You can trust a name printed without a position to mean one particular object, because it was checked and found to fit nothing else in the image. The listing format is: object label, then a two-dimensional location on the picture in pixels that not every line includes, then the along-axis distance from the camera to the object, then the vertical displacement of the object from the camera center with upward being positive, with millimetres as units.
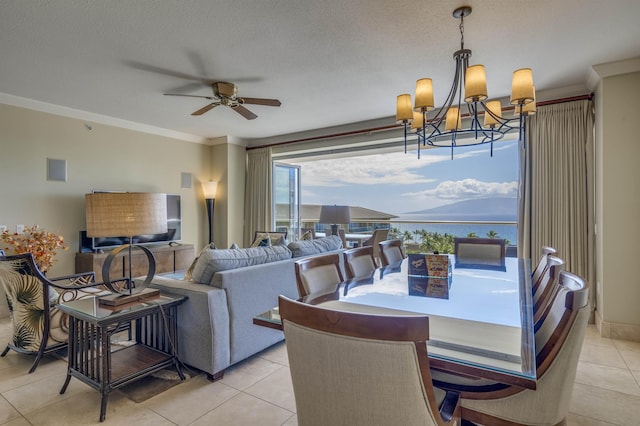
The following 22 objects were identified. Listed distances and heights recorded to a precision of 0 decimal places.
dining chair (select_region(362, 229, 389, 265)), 5441 -309
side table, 2059 -870
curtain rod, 3659 +1315
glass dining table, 1111 -448
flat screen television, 4488 -307
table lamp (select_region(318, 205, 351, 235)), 5521 +43
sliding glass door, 6410 +359
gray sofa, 2361 -646
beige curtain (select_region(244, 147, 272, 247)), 6207 +444
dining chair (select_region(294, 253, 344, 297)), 1927 -348
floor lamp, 6148 +401
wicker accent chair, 2521 -701
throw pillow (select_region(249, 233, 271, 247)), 3928 -285
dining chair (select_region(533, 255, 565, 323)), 1561 -352
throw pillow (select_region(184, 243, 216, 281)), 2608 -442
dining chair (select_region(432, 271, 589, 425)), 1099 -572
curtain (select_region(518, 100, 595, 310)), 3625 +359
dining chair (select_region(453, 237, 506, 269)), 3377 -336
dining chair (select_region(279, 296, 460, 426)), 840 -396
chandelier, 2074 +813
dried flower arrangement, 3618 -301
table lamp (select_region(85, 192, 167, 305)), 2174 -8
